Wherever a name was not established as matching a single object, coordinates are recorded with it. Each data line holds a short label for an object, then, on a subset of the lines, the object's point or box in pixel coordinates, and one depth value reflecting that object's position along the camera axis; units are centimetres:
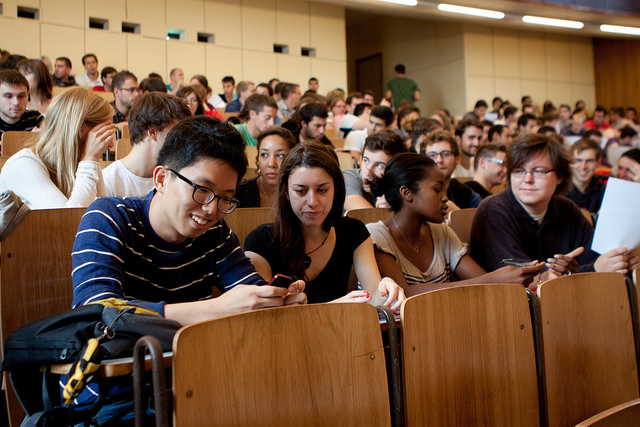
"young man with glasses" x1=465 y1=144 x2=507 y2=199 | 376
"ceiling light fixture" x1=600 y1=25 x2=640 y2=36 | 979
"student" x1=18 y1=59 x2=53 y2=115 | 393
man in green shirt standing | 982
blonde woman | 202
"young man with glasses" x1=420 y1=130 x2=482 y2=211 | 343
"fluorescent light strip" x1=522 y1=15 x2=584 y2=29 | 930
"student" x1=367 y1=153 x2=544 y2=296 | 215
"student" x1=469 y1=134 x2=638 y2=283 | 235
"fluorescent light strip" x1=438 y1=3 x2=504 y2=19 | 861
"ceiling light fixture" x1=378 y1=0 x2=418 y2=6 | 827
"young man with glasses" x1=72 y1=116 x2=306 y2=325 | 125
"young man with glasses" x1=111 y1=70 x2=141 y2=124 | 440
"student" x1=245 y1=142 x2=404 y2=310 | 190
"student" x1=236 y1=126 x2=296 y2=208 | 285
